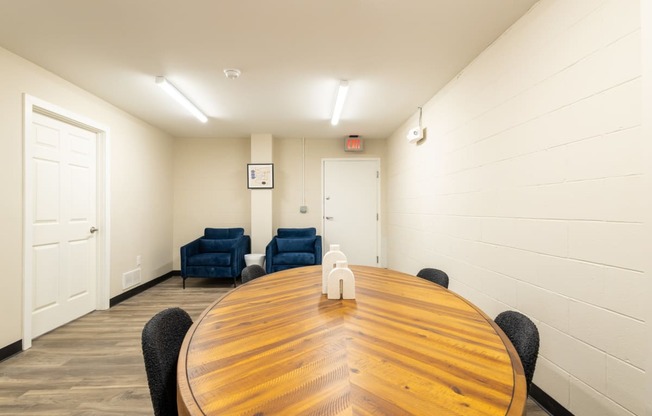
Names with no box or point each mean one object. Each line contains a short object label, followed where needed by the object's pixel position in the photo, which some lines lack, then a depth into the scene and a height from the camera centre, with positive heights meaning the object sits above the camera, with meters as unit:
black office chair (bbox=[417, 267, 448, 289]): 1.89 -0.48
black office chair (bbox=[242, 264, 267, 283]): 2.01 -0.47
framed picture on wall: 5.18 +0.61
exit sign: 5.32 +1.22
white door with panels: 2.72 -0.13
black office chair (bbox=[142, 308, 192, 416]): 0.91 -0.51
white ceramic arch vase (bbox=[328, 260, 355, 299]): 1.43 -0.38
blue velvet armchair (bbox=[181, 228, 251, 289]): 4.36 -0.77
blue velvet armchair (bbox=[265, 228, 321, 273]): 4.44 -0.68
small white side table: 4.75 -0.83
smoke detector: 2.77 +1.34
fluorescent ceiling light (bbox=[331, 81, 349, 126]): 3.03 +1.29
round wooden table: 0.65 -0.45
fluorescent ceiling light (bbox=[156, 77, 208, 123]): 2.91 +1.29
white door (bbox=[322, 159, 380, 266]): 5.52 +0.03
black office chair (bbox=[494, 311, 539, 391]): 0.96 -0.48
